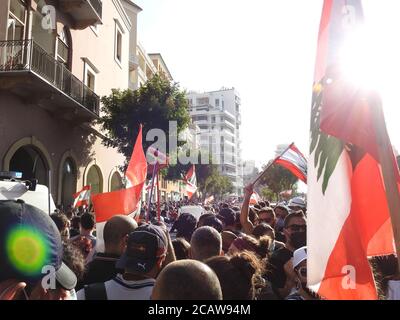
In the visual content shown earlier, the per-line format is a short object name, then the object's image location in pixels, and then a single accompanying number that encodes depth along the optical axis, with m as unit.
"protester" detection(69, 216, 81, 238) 6.66
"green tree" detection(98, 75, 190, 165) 18.00
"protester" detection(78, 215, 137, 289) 3.33
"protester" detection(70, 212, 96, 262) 5.05
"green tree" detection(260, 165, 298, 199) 51.06
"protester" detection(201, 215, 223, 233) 5.15
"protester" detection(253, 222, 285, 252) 4.74
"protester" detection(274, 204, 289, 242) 5.99
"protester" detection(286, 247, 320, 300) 2.74
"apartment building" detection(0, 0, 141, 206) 11.59
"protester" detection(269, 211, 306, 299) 3.45
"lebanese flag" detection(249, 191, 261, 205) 12.25
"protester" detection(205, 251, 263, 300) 2.39
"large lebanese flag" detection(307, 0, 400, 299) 2.25
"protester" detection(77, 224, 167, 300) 2.50
